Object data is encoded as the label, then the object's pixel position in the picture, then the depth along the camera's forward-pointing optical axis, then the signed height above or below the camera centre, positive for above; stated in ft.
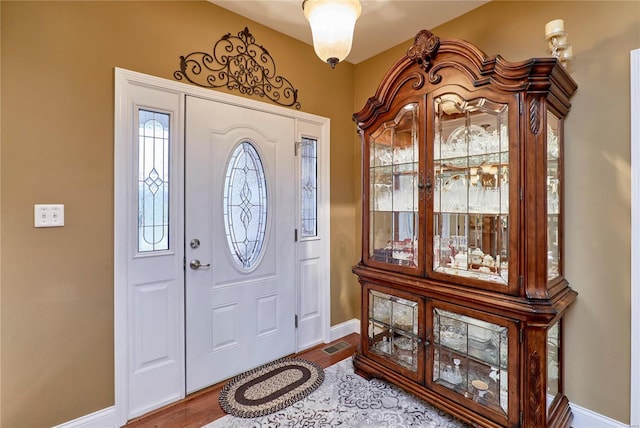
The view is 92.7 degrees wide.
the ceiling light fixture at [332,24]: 4.63 +2.94
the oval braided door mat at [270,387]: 6.63 -4.14
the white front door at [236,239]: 7.14 -0.63
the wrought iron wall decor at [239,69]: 7.09 +3.64
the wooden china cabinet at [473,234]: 5.09 -0.39
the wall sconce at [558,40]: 5.69 +3.32
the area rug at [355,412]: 6.15 -4.20
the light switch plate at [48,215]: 5.36 +0.00
